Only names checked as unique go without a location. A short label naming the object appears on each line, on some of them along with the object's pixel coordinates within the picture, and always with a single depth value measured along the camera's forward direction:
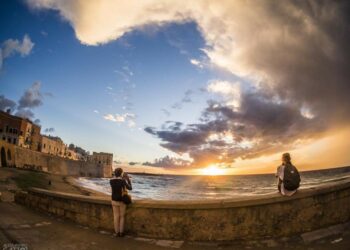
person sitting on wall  5.46
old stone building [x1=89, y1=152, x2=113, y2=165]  119.44
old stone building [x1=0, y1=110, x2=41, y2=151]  60.34
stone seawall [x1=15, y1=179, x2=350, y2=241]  5.35
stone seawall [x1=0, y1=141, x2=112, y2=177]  45.34
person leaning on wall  6.07
